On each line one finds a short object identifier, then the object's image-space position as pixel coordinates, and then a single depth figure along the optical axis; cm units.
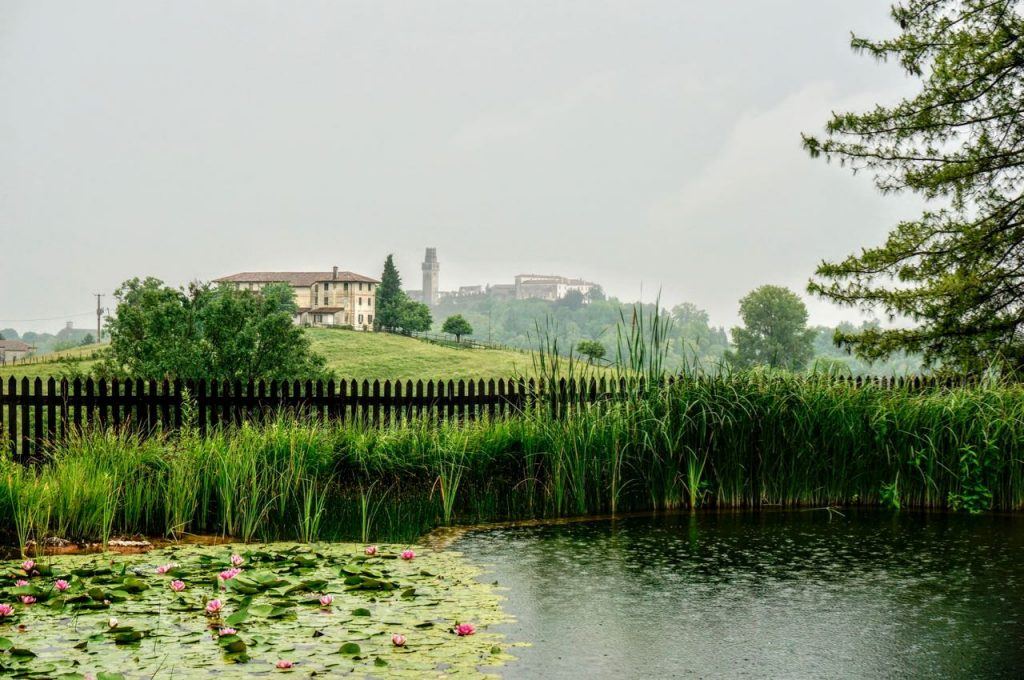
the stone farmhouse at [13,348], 13512
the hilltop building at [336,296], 11744
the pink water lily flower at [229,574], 579
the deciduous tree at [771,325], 7844
